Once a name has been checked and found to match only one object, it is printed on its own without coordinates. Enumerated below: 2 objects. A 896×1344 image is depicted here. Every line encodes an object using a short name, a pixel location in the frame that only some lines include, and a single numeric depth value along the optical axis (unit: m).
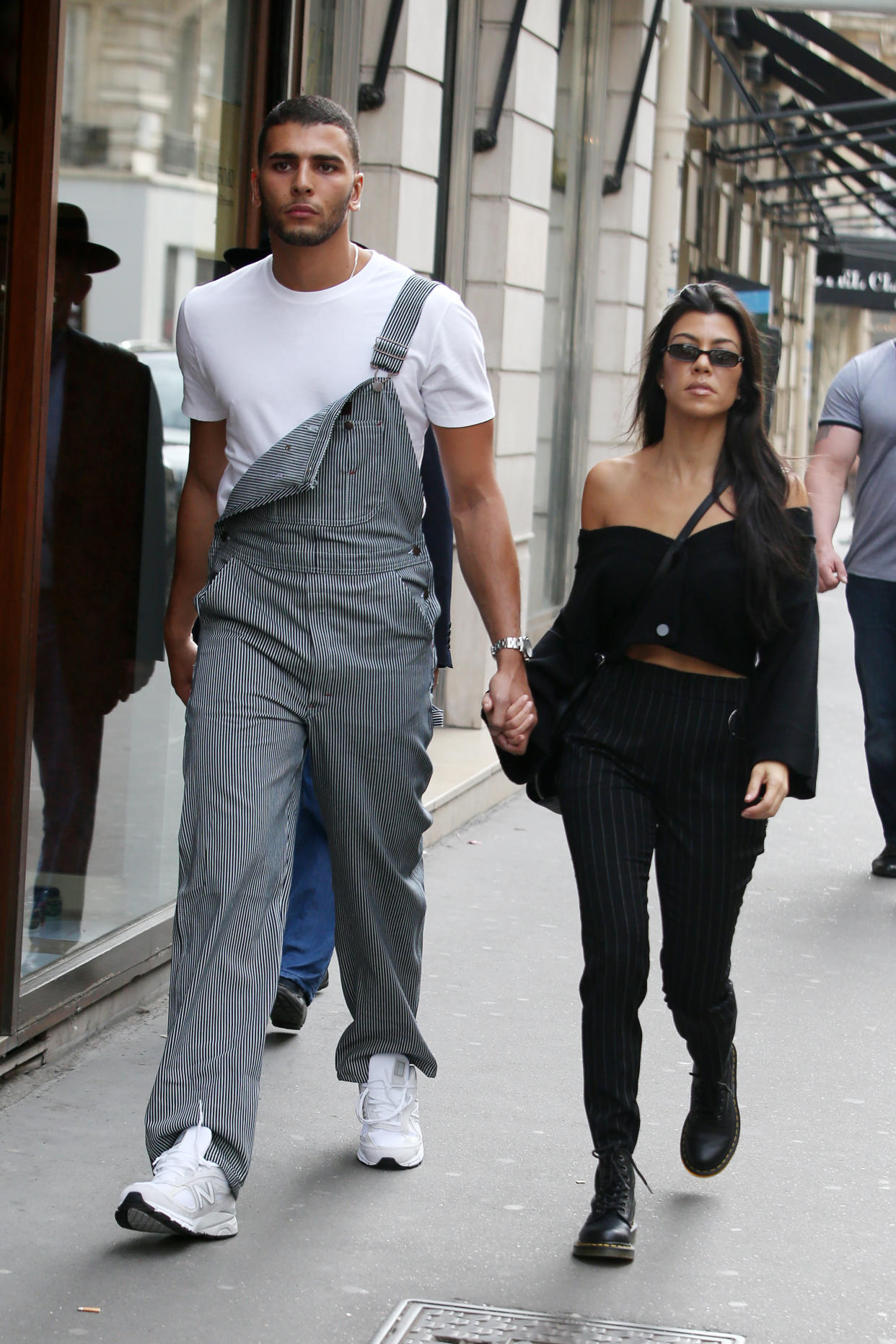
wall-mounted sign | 29.92
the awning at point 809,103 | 16.06
